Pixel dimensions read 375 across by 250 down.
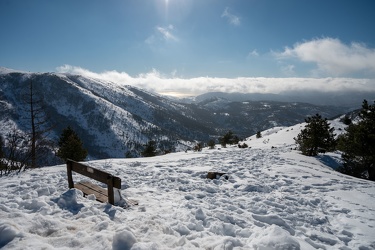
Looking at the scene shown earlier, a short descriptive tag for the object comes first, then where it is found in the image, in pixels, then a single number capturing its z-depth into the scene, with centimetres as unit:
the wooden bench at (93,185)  644
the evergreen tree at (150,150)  4548
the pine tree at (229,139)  4692
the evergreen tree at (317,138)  2064
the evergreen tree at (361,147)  1620
